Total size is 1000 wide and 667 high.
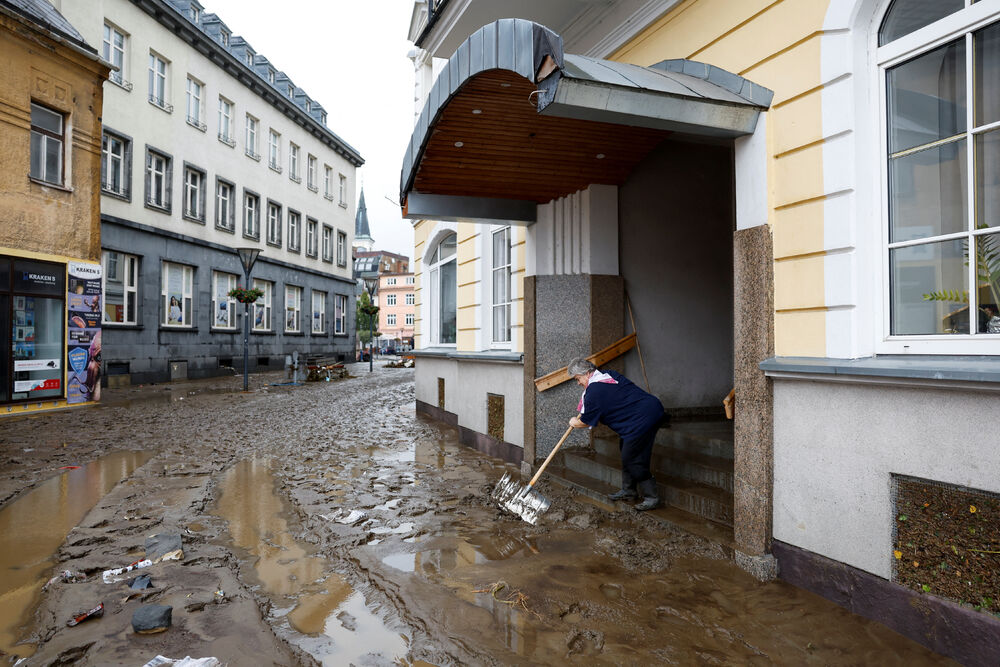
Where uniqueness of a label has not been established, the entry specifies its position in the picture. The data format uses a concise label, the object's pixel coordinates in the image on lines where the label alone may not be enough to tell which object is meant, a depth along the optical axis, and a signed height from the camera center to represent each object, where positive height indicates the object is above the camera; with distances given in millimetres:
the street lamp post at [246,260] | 19641 +2564
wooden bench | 23656 -1103
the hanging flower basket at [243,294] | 20969 +1539
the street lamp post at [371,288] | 38238 +3186
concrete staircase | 5023 -1280
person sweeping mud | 5531 -694
